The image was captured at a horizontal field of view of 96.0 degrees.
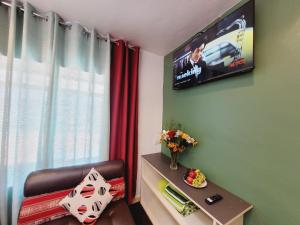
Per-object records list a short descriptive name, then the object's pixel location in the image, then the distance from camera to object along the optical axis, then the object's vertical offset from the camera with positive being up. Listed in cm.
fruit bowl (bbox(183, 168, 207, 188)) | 122 -59
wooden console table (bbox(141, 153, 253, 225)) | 93 -64
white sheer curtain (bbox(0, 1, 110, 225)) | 122 +15
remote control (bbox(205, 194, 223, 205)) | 100 -62
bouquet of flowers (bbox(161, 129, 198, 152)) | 148 -27
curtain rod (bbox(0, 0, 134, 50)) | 123 +98
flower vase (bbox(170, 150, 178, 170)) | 154 -52
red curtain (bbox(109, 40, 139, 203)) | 176 +8
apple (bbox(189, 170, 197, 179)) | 129 -56
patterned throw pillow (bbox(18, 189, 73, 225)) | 107 -80
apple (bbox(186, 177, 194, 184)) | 125 -59
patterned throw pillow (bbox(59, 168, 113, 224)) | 115 -77
